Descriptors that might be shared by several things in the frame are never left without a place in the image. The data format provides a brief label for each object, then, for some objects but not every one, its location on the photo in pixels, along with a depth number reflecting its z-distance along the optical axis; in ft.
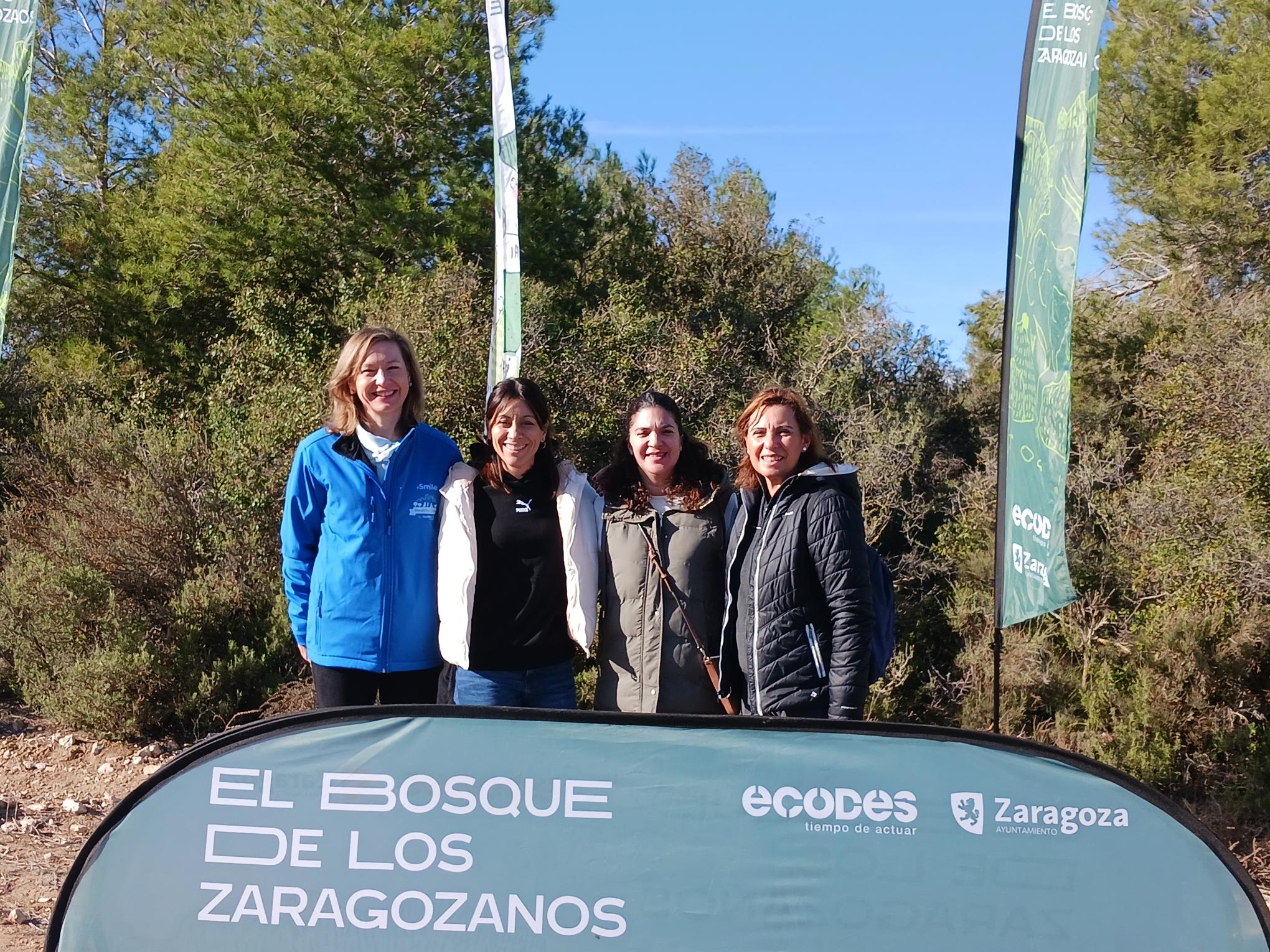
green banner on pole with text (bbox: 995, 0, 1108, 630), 14.90
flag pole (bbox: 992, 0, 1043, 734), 14.76
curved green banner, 7.92
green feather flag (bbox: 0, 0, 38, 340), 16.84
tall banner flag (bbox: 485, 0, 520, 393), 19.88
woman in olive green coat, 11.47
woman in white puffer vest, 11.47
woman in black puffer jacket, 10.75
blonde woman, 11.46
